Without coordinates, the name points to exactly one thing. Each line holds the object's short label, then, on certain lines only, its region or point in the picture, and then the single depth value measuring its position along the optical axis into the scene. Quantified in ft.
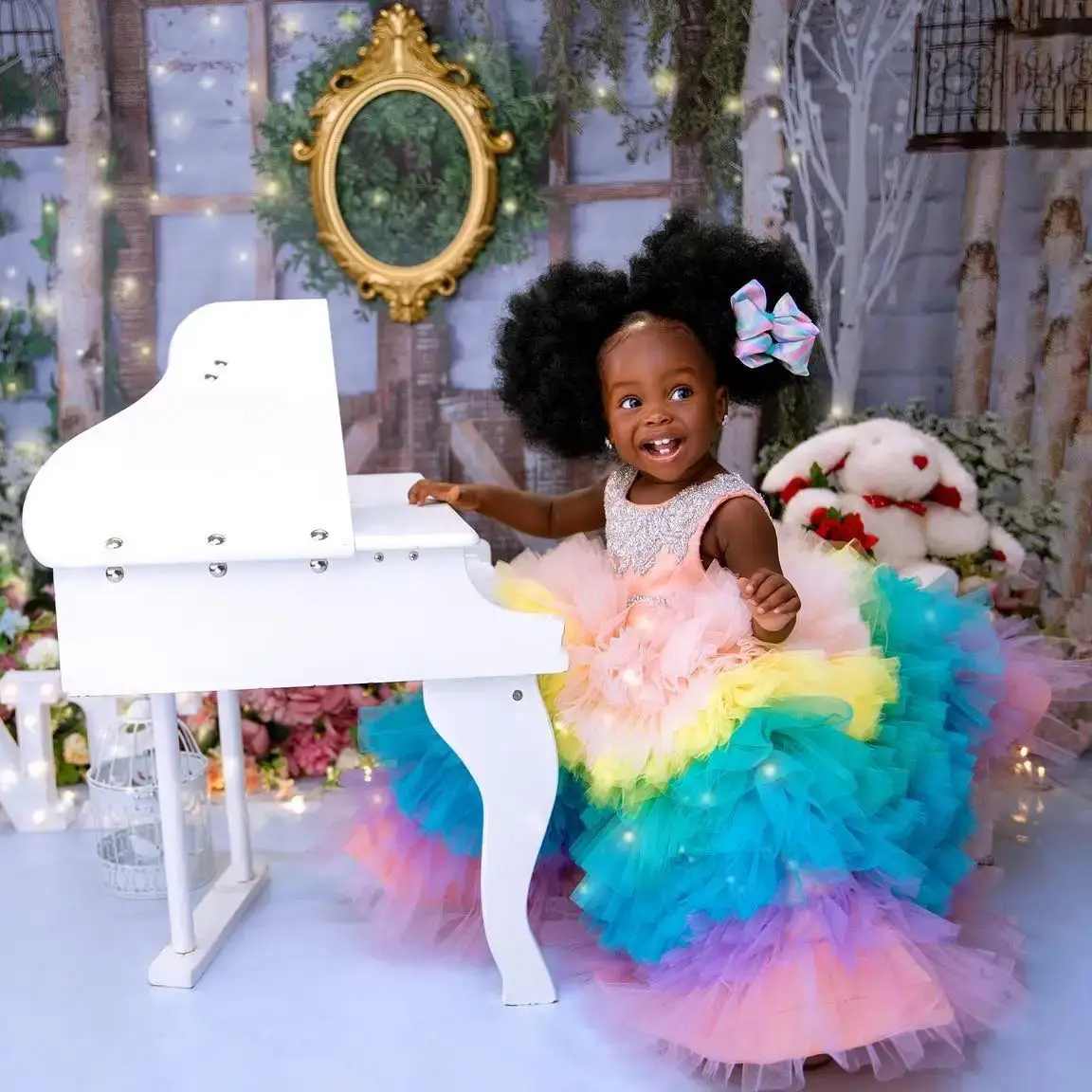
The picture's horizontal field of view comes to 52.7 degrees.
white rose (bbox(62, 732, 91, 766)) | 9.91
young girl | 5.58
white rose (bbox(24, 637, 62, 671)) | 9.62
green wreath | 10.73
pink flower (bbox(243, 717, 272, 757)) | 9.96
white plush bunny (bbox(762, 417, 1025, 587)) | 9.52
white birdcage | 8.05
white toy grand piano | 5.48
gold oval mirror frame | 10.61
